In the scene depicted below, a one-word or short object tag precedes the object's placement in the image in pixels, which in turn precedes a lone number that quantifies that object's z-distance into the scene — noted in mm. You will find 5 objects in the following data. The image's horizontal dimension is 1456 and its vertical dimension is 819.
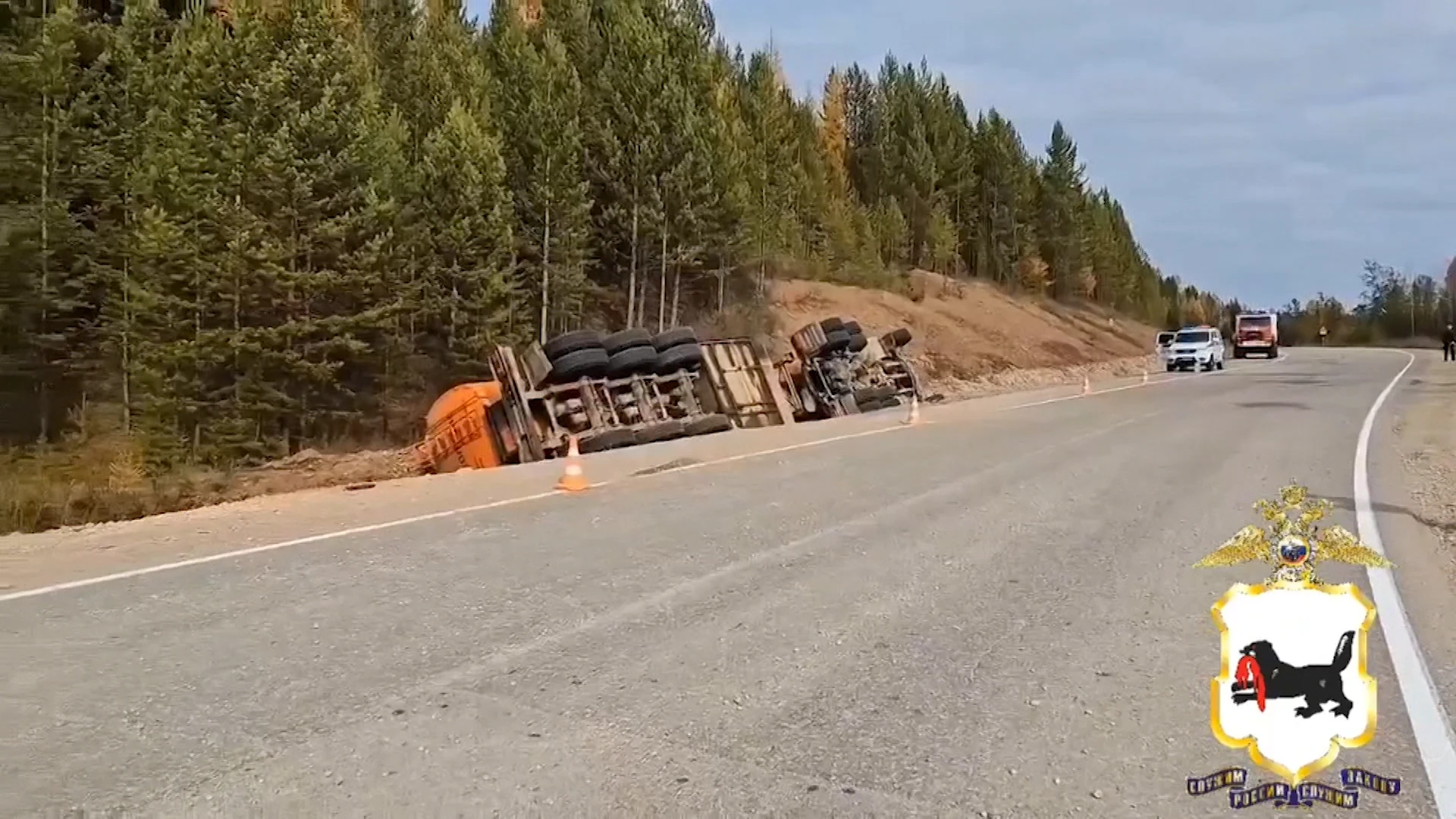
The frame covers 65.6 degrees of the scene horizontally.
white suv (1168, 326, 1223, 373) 47125
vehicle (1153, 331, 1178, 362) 49656
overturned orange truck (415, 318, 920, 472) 17703
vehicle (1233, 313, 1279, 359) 61719
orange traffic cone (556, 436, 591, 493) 12008
